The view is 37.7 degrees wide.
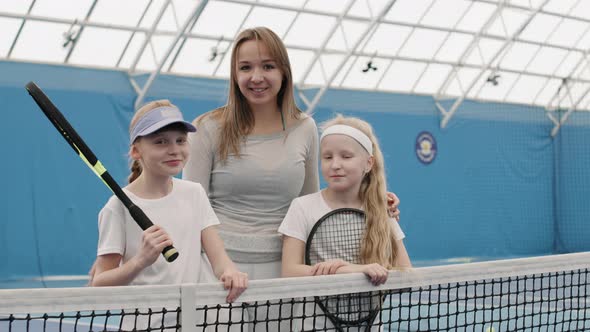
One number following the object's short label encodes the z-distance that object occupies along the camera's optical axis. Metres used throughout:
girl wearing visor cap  2.29
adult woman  2.64
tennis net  1.98
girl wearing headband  2.60
